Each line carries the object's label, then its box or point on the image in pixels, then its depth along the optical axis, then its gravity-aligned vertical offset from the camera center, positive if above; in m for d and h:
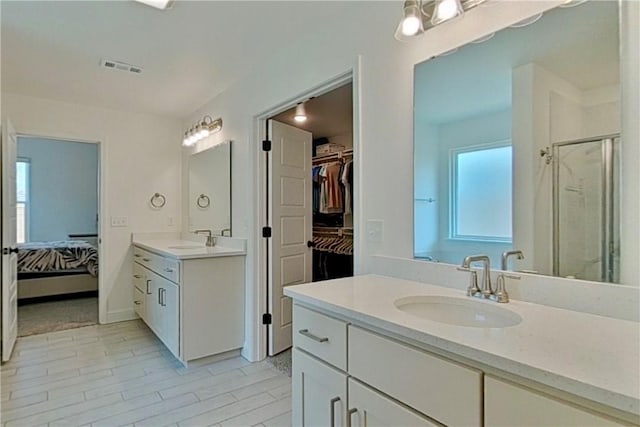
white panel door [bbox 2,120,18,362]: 2.87 -0.21
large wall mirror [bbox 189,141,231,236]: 3.36 +0.25
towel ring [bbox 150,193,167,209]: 4.29 +0.16
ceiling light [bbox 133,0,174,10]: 1.94 +1.15
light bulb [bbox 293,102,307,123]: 3.74 +1.09
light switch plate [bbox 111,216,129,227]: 4.04 -0.09
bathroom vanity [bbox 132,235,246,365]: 2.75 -0.70
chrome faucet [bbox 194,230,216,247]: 3.54 -0.27
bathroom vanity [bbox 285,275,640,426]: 0.74 -0.37
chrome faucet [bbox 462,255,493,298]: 1.33 -0.24
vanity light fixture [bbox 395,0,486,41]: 1.44 +0.83
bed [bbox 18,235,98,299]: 4.67 -0.75
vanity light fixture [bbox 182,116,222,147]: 3.49 +0.84
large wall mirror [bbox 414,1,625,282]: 1.17 +0.26
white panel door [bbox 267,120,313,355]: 3.04 -0.06
